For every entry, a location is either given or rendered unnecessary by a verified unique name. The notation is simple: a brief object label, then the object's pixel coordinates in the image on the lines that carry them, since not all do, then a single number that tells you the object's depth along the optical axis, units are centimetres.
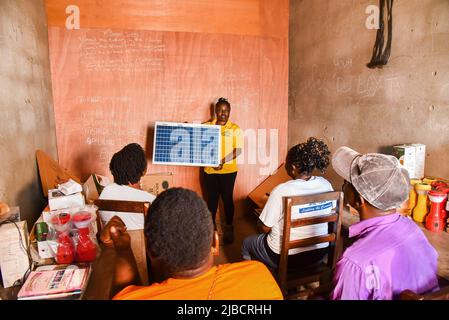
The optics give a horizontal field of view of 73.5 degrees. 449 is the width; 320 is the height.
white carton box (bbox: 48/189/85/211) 164
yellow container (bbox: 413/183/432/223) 192
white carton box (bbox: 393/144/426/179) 203
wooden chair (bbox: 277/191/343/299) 165
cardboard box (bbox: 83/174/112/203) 279
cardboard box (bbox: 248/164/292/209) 384
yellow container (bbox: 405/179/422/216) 200
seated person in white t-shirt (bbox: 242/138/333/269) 180
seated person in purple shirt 106
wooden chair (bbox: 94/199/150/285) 160
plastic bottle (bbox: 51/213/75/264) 144
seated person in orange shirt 87
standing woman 327
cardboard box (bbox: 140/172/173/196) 359
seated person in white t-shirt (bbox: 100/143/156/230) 185
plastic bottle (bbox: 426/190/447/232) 181
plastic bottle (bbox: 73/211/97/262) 147
